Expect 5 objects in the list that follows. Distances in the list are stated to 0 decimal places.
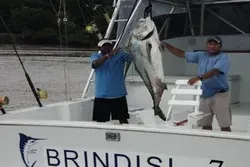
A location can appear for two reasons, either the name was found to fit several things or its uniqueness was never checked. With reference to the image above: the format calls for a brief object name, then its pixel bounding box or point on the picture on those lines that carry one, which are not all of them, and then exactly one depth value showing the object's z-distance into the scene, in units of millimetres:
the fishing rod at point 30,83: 7853
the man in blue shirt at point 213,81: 7411
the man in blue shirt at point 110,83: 8168
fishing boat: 6361
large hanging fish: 6559
